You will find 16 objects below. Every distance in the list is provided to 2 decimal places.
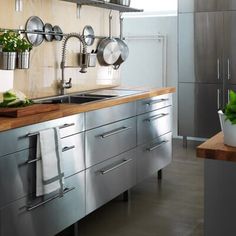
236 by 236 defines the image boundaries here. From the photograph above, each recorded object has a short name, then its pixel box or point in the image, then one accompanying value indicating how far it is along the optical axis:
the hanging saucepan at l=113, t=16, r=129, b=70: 4.33
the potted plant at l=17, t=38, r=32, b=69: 2.87
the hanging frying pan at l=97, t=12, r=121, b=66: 4.13
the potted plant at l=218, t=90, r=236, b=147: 1.84
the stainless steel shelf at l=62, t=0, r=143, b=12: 3.72
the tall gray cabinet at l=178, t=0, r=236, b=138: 5.09
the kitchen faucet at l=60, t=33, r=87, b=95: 3.57
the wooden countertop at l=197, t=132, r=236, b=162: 1.82
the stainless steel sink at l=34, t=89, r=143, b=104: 3.45
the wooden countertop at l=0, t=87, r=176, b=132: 2.25
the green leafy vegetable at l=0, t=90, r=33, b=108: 2.57
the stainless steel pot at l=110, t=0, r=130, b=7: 4.06
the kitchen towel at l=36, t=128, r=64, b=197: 2.43
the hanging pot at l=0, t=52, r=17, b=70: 2.77
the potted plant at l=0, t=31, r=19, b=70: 2.77
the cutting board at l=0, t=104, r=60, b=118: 2.36
